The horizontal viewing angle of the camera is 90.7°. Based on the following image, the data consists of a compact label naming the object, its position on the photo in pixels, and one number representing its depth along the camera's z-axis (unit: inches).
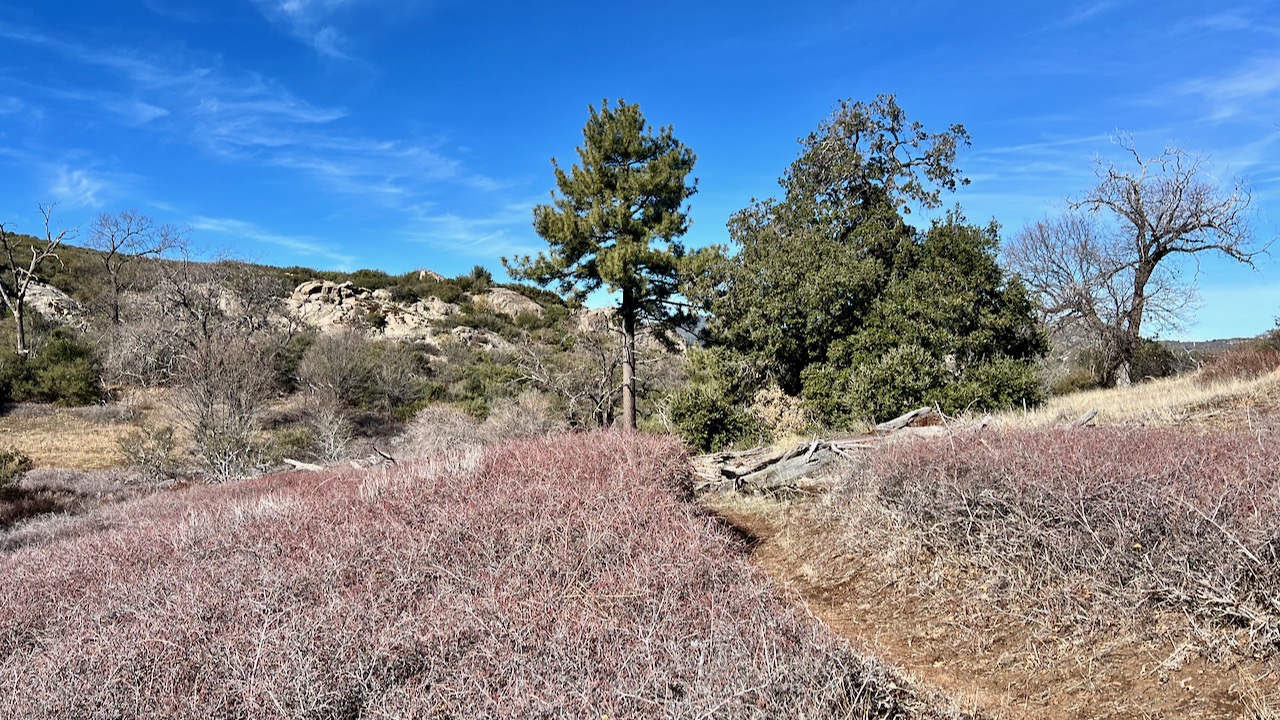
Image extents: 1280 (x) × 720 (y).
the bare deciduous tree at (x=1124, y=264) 739.4
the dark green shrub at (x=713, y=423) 578.2
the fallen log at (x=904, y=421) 393.8
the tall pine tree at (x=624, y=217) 686.5
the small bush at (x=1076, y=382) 980.6
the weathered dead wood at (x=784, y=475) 335.9
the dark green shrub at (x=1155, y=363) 905.0
